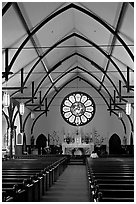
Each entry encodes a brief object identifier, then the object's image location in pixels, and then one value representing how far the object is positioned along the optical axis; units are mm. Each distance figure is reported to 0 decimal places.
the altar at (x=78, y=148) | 31891
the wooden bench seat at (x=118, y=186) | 5548
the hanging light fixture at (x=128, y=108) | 21556
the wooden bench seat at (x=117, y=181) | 6184
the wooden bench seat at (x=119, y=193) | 4871
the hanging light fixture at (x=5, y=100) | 17422
